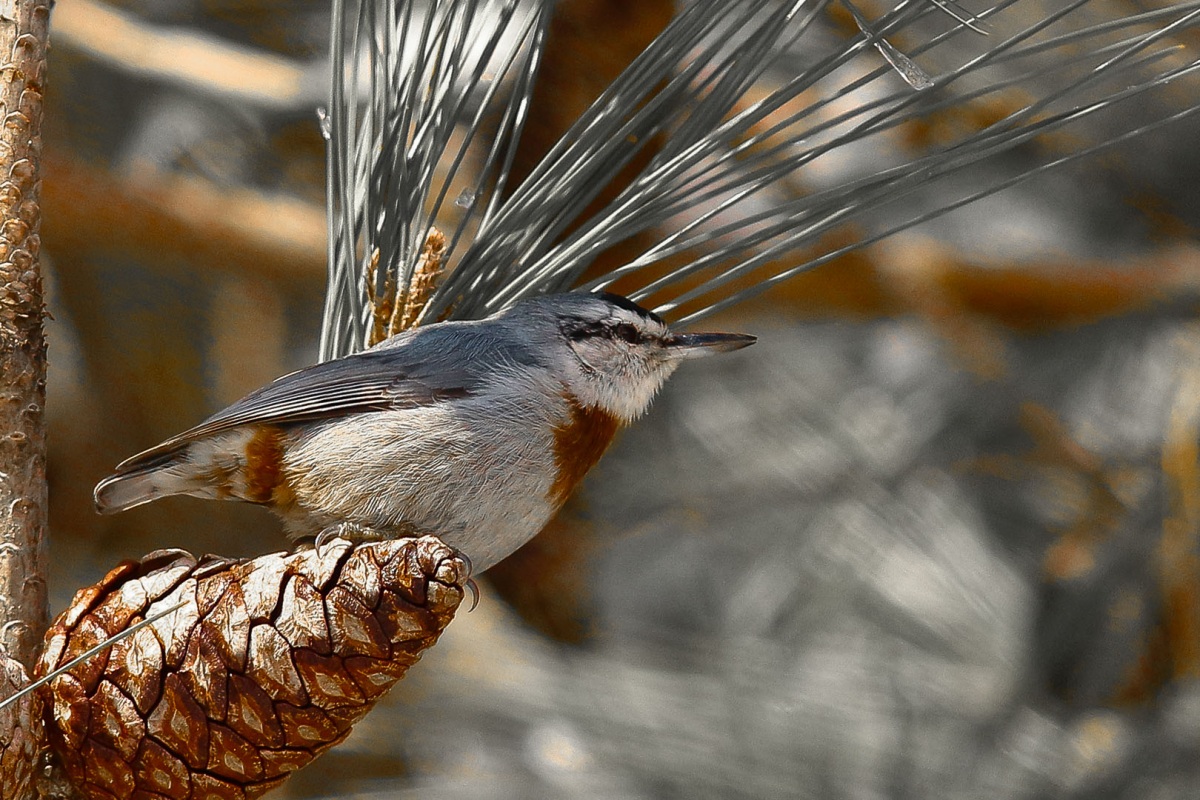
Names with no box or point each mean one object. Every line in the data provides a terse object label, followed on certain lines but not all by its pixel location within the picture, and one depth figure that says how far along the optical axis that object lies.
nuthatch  2.76
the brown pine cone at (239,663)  2.71
